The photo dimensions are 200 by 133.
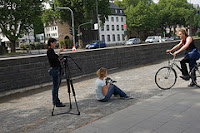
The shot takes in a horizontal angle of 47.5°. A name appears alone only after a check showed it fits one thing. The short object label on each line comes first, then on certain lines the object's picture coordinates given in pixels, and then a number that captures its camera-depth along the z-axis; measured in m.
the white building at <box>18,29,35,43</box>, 72.20
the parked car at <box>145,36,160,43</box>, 45.38
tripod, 5.12
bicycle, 7.07
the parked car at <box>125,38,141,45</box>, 44.55
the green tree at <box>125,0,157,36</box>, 66.75
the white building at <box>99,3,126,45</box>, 67.94
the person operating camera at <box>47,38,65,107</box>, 5.52
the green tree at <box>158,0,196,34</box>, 76.97
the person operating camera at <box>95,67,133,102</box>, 5.81
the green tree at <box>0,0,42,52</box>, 33.16
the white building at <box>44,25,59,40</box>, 74.00
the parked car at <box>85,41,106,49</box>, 40.94
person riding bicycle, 6.86
